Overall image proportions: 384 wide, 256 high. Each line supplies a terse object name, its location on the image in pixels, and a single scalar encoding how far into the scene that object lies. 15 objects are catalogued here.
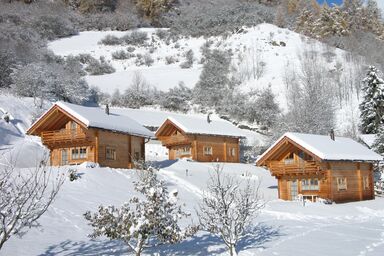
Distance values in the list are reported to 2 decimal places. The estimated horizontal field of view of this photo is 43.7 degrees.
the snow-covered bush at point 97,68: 77.75
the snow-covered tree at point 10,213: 11.01
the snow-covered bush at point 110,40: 90.06
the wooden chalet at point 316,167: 31.50
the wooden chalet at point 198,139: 45.19
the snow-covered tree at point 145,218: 12.82
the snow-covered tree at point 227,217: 14.13
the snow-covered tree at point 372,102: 53.94
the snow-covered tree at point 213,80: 68.38
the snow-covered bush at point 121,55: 84.44
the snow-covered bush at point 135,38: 91.75
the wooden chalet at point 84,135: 33.25
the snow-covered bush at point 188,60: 80.31
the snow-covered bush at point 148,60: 83.25
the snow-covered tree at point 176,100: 66.19
